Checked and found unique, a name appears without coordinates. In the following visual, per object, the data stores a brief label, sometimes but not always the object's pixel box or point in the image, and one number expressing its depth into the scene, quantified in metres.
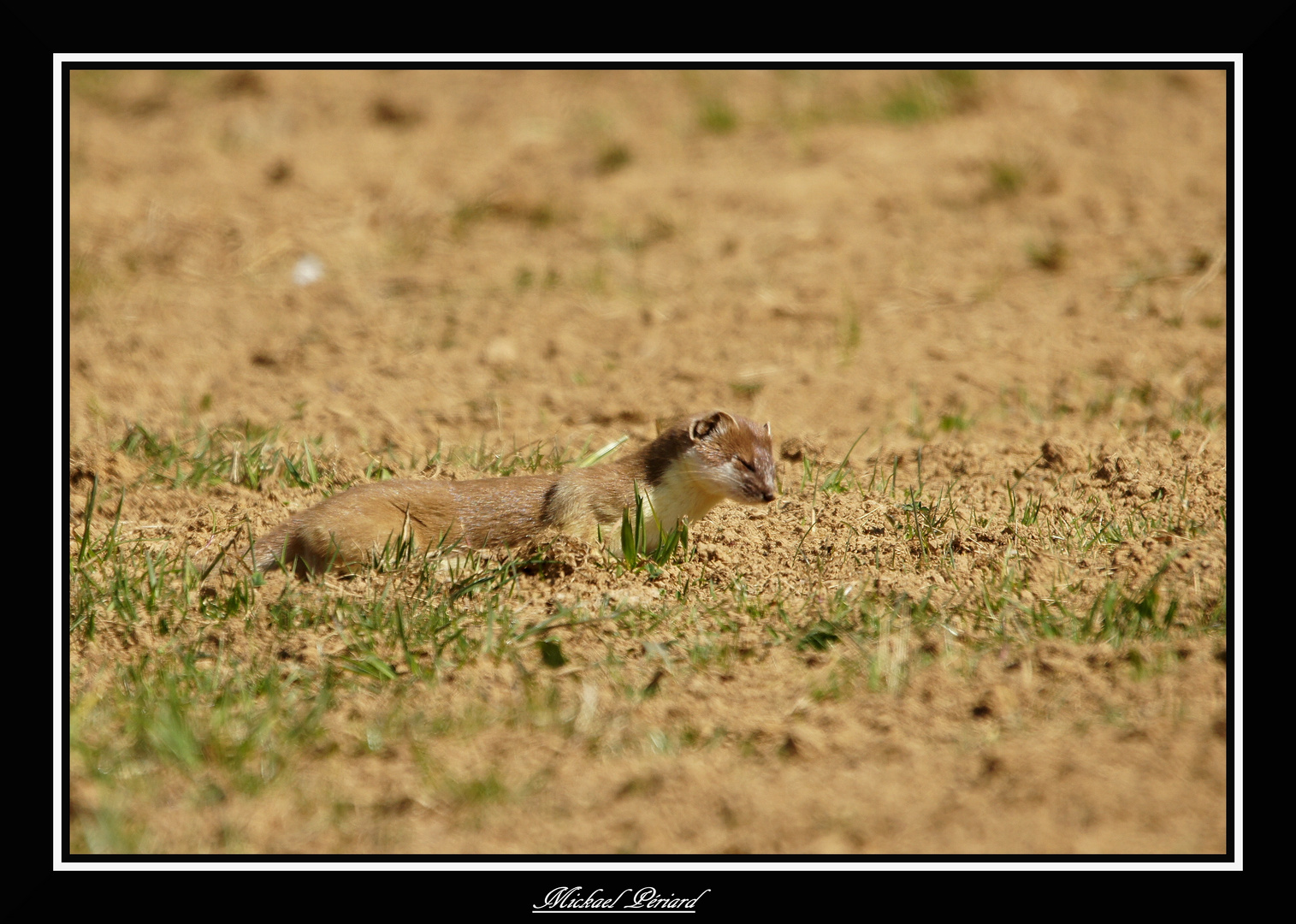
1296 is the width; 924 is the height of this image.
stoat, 9.91
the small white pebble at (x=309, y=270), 16.52
